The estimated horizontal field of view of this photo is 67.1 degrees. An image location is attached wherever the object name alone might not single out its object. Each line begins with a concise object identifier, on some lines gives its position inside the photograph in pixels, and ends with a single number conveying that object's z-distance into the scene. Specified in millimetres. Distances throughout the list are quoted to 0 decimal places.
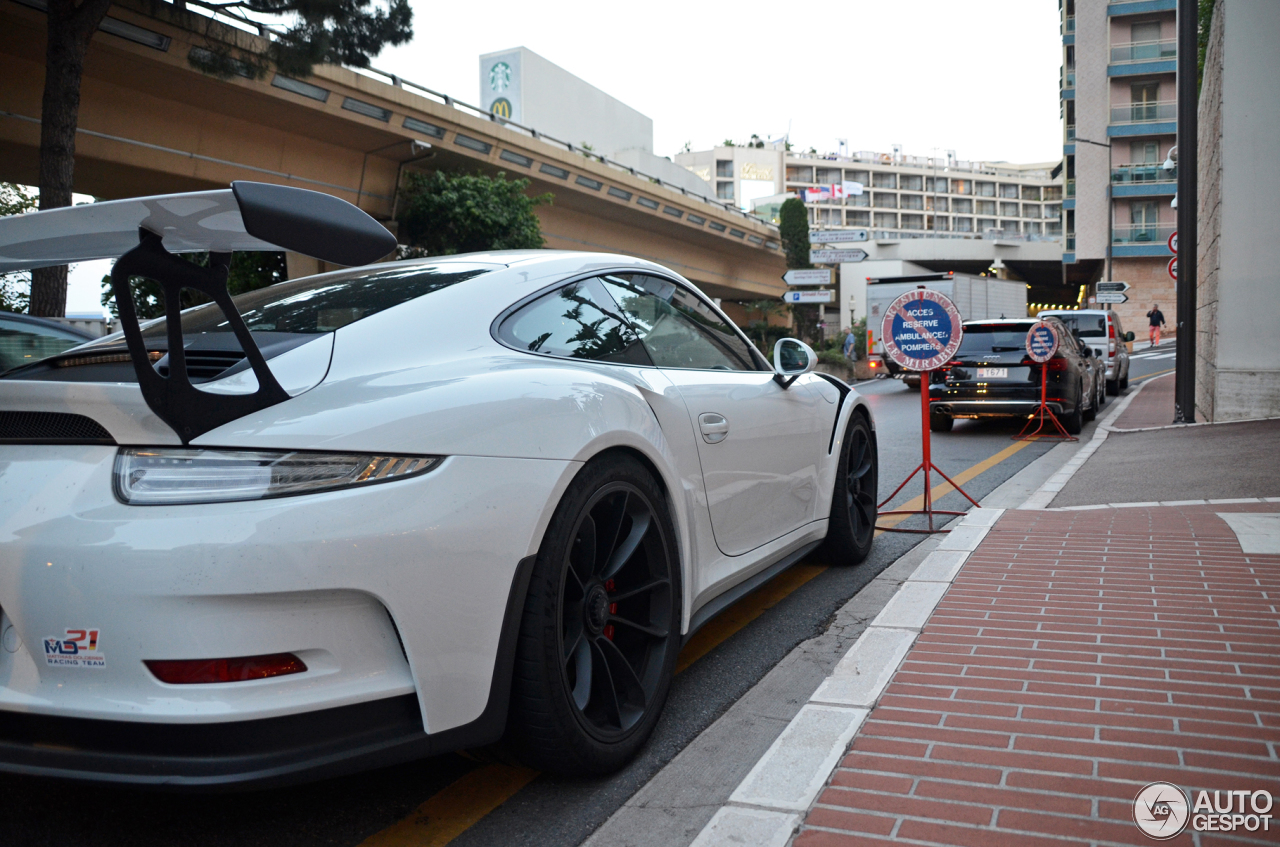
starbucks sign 55281
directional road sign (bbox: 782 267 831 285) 32628
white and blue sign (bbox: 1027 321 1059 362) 11562
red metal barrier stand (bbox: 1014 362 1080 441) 11664
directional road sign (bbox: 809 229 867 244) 30562
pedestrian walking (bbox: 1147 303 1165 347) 44000
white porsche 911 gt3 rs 1837
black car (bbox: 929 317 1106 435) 11891
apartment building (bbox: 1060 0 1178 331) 55375
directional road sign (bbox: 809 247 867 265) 27000
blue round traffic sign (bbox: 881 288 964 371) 6660
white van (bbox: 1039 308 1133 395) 19422
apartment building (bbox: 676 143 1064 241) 111938
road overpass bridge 15461
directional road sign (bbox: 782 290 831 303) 32375
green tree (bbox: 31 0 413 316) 12086
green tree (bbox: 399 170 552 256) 22672
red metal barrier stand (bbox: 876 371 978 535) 5859
